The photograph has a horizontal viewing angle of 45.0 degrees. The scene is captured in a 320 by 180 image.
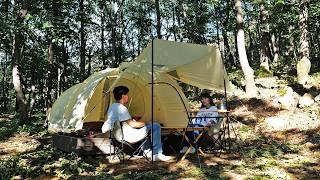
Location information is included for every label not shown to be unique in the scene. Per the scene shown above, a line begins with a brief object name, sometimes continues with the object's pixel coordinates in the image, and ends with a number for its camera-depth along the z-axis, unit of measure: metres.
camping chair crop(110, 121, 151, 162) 7.80
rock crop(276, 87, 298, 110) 12.35
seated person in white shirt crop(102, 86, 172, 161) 7.74
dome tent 7.95
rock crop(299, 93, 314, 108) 12.03
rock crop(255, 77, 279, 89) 16.66
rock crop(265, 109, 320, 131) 10.48
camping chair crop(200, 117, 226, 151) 8.41
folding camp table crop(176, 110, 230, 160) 7.76
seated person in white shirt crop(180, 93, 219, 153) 8.48
